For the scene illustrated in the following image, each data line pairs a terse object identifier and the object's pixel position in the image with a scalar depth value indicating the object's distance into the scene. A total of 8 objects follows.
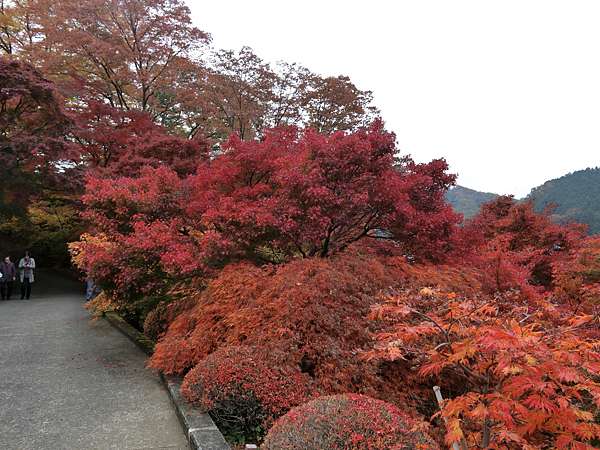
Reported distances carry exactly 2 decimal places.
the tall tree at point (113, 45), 14.34
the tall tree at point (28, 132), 11.82
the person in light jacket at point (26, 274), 13.30
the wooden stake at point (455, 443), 2.50
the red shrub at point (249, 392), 3.81
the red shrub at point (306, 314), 4.07
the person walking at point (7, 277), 12.59
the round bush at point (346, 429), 2.65
